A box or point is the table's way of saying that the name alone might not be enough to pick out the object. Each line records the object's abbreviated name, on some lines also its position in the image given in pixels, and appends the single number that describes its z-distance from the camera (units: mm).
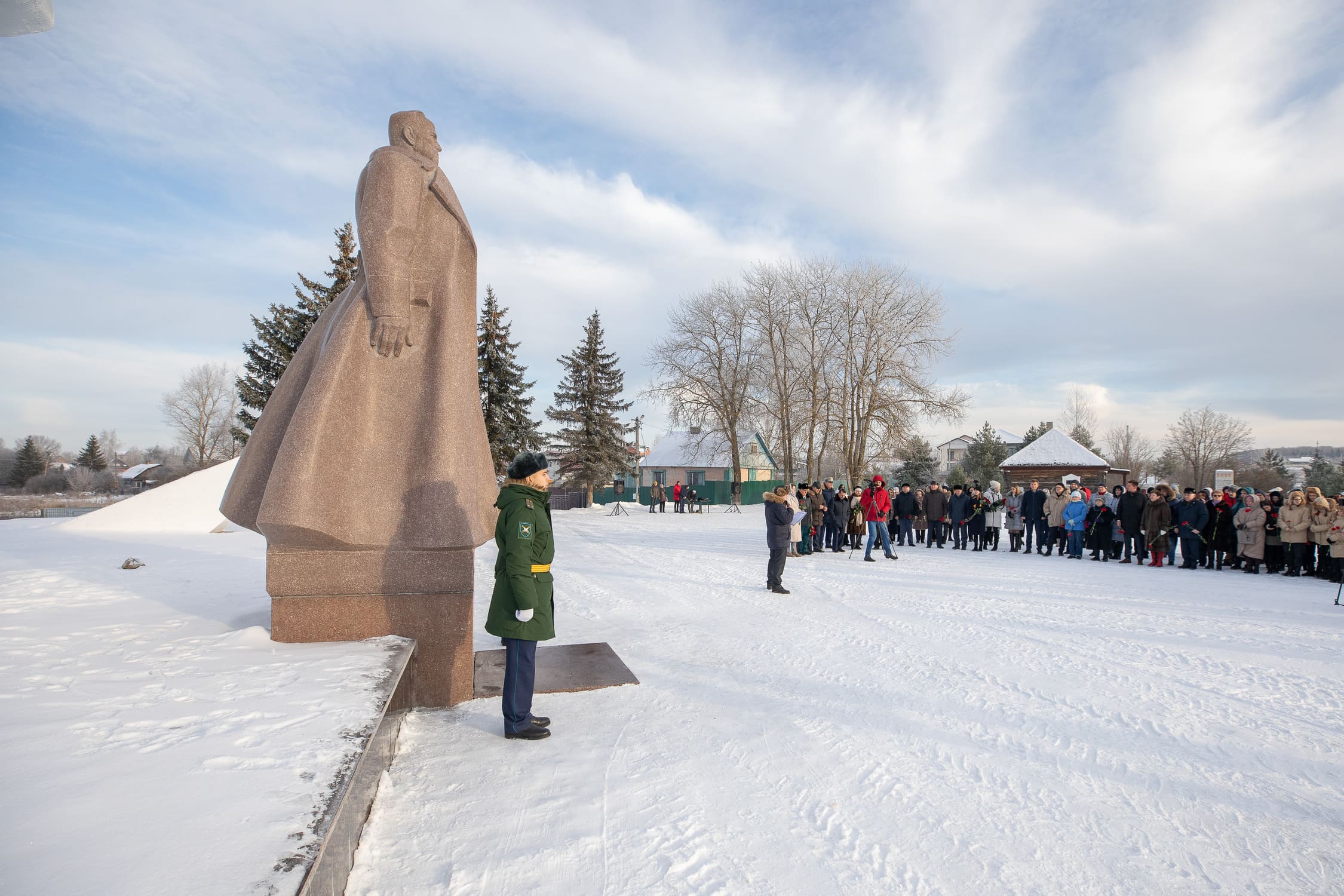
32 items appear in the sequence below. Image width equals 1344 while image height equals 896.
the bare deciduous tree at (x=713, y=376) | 38938
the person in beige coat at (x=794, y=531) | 11583
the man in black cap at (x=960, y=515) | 17156
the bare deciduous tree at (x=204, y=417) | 51969
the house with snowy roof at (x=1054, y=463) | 31000
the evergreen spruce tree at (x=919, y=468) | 45312
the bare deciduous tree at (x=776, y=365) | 36219
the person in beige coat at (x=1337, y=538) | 10531
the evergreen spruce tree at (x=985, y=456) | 46156
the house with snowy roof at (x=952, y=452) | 87375
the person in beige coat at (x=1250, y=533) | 12484
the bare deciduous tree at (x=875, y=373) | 32750
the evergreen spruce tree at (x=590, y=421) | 36531
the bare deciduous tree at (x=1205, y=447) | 45938
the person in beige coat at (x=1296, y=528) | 11805
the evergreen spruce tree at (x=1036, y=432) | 55012
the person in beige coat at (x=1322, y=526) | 11438
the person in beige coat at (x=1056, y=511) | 15500
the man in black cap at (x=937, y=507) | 17062
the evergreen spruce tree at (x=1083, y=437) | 56500
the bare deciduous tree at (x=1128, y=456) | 65312
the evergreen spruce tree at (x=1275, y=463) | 40875
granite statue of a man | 4375
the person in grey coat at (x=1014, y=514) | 16453
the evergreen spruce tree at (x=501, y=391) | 29359
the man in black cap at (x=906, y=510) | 17500
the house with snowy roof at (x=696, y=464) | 51094
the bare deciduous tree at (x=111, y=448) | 67375
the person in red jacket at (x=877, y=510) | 13766
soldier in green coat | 4043
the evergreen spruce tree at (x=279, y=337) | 25047
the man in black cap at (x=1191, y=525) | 13148
